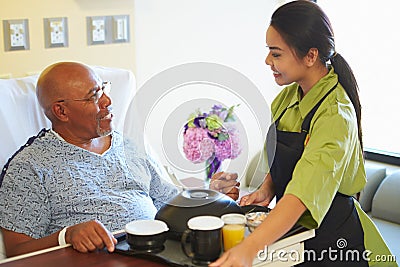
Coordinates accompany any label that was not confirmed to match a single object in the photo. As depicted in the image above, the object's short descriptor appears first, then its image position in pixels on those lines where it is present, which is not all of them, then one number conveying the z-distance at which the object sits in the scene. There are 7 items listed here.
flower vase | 2.14
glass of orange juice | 1.63
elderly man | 2.08
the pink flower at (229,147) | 2.22
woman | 1.70
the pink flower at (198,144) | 2.27
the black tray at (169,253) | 1.59
